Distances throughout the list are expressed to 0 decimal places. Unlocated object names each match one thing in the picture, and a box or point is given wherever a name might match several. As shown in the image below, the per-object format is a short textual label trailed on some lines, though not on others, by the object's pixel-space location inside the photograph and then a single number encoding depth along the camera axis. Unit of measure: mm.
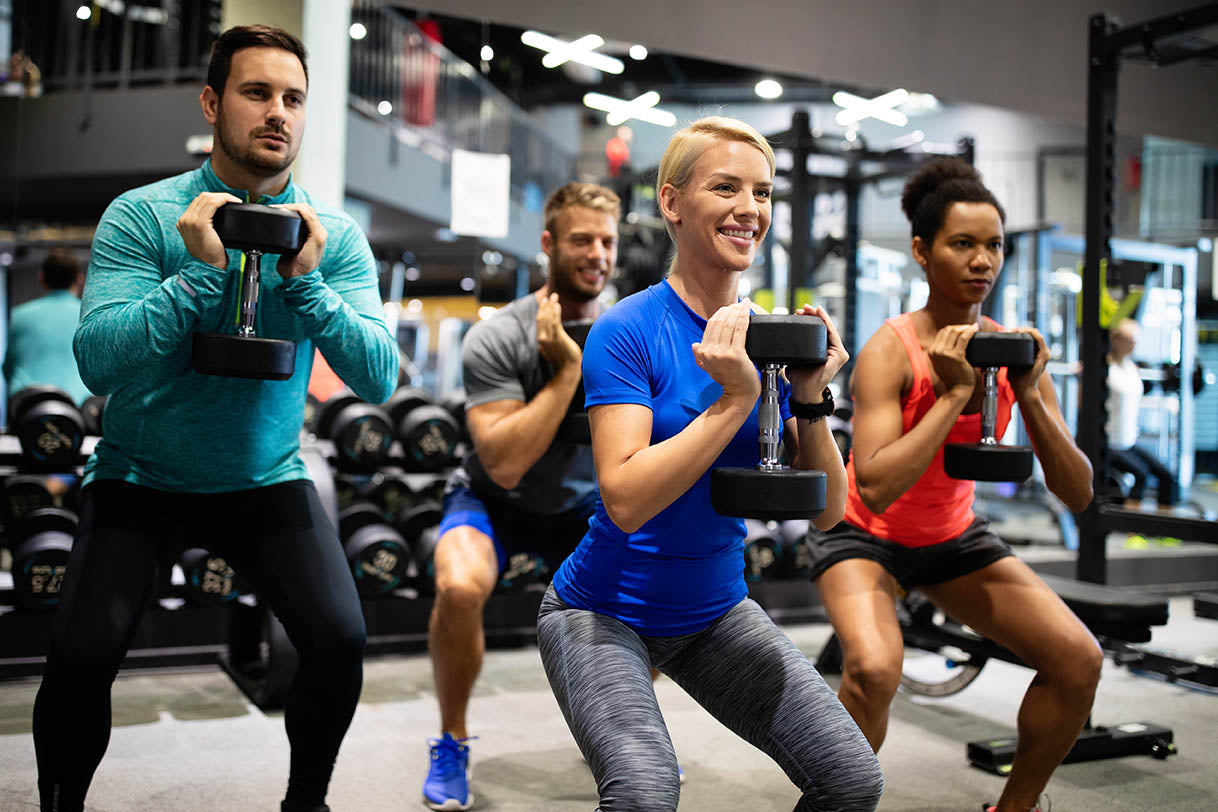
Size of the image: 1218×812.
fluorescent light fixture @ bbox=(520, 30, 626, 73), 5277
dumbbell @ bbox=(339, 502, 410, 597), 3588
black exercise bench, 2678
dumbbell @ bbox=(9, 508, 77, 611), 3205
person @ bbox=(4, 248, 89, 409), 4336
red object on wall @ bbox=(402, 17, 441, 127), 8188
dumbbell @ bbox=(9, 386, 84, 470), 3398
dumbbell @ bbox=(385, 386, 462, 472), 3883
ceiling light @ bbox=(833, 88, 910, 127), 7984
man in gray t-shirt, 2465
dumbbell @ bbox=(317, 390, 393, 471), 3834
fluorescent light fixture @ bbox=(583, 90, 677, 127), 7355
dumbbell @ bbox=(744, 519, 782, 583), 4090
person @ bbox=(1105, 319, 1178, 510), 6090
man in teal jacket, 1711
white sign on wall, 4762
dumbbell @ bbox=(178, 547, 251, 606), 3285
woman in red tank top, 2070
